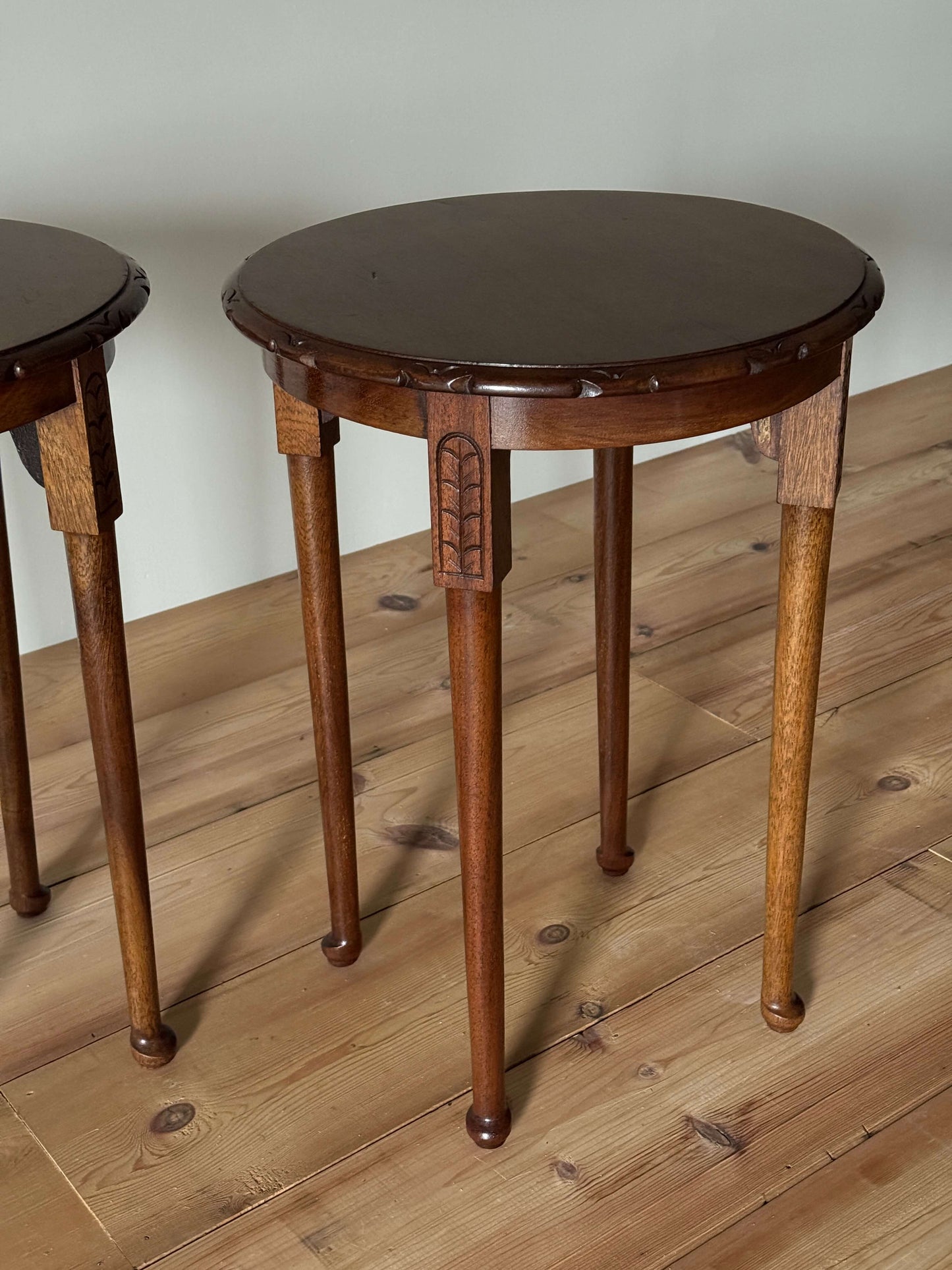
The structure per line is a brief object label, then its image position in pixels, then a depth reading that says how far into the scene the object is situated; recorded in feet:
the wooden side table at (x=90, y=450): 3.24
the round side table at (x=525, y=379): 3.09
